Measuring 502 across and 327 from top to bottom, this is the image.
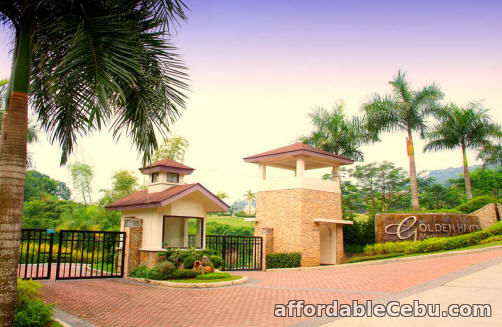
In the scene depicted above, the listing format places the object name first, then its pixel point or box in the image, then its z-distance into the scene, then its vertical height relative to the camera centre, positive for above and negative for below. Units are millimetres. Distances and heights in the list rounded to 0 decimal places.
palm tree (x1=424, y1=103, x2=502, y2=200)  28223 +7338
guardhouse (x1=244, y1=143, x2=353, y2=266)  20578 +1322
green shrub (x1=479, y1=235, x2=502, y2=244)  19984 -235
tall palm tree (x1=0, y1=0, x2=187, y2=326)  5555 +2456
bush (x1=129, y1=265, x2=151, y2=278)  13584 -1390
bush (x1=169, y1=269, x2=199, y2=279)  13094 -1371
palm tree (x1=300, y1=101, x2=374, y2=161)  27266 +6679
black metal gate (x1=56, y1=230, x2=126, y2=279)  14068 -1497
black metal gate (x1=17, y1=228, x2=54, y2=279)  12273 -1448
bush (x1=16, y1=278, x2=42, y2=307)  6680 -1064
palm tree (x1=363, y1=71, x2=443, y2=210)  25531 +7816
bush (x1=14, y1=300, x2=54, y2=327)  6074 -1303
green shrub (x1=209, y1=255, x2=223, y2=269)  15066 -1084
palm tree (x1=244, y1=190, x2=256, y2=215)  71775 +6502
